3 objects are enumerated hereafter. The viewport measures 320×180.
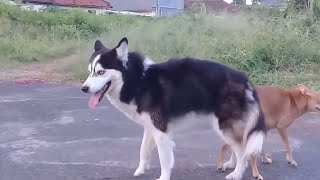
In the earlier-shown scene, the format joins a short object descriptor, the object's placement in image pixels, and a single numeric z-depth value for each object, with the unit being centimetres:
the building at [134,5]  5406
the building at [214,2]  4448
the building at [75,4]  4003
